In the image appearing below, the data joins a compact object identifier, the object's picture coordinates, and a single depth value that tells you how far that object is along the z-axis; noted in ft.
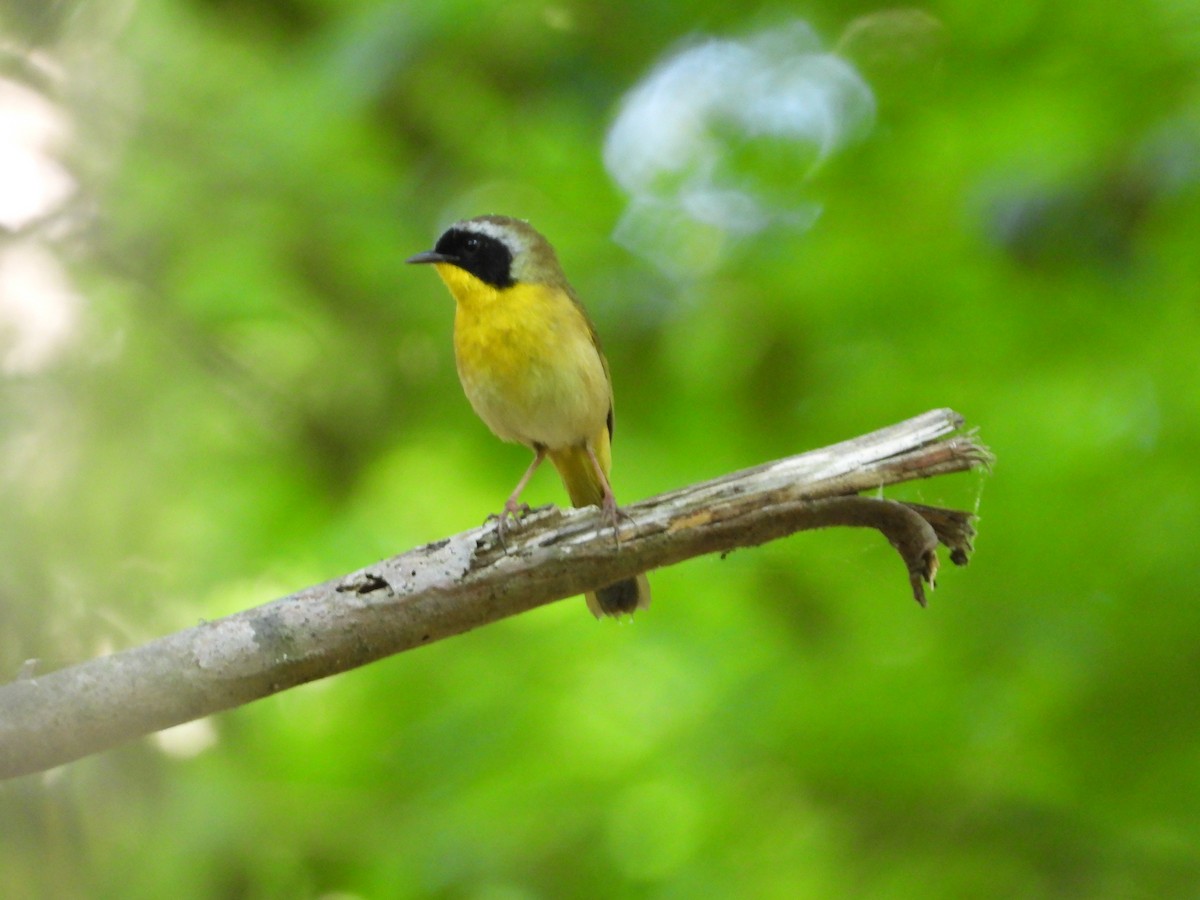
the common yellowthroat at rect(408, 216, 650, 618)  29.96
